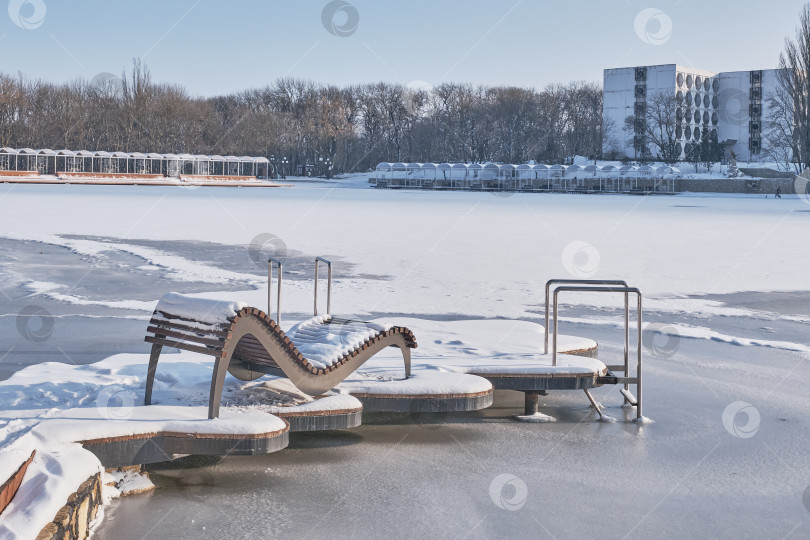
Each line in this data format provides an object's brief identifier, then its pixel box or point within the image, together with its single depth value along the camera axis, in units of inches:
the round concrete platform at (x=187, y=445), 228.2
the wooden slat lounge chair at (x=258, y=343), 251.3
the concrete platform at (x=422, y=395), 283.3
